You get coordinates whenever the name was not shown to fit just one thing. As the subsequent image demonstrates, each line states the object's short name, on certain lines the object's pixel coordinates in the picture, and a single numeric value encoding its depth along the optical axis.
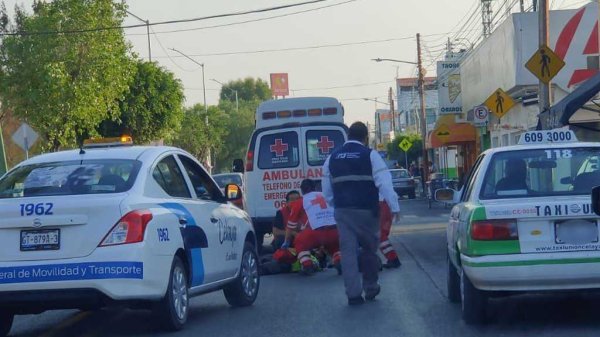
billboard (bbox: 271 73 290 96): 128.30
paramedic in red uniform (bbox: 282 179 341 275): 14.13
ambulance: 17.56
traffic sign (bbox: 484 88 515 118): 25.95
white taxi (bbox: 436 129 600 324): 8.45
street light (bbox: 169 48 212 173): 75.44
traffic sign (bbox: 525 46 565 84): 19.88
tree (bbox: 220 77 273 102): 132.12
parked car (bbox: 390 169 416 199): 45.81
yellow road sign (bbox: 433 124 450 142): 40.09
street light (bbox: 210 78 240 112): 107.65
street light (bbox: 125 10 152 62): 45.88
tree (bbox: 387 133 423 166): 71.56
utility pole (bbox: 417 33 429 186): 53.72
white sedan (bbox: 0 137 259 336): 8.45
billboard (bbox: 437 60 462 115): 46.22
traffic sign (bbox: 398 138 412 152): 55.81
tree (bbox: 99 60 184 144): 45.28
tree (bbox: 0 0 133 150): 31.53
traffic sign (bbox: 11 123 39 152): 26.04
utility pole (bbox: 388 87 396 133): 94.56
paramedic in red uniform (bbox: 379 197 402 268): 14.93
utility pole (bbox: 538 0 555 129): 21.23
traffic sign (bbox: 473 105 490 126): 29.52
